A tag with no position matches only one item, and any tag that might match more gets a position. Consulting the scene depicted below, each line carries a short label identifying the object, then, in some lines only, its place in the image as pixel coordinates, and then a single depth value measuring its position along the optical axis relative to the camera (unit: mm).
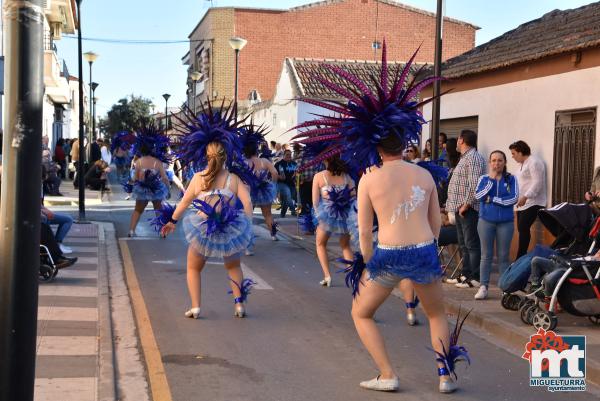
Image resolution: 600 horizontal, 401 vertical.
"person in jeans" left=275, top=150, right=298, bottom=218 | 21344
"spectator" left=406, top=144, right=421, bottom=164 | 13628
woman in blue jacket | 9711
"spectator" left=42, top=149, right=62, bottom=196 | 25525
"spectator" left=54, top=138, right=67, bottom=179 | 32500
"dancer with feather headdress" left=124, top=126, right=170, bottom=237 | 15031
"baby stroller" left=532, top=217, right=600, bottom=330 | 7922
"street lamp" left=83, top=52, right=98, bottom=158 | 32094
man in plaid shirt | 10273
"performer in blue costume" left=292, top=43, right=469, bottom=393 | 5781
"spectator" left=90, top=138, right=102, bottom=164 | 32406
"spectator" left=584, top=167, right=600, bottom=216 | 8773
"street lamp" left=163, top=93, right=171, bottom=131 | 46575
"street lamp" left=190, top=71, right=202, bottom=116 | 45409
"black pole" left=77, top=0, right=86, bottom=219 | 18203
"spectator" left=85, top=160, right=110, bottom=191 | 27625
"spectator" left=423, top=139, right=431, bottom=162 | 15072
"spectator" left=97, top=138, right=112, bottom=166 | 32359
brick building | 49062
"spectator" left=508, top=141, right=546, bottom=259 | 11641
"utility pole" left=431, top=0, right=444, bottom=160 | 12570
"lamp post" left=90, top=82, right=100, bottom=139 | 47247
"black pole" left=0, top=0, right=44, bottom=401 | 3760
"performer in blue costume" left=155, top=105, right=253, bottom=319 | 8328
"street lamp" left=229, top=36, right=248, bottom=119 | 27594
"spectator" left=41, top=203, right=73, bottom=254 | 11789
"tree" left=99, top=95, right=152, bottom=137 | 74625
